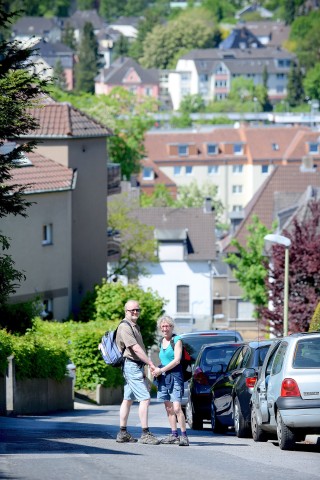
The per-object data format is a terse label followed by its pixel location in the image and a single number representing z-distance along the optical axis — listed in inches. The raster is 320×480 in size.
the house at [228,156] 6998.0
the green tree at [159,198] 4925.7
